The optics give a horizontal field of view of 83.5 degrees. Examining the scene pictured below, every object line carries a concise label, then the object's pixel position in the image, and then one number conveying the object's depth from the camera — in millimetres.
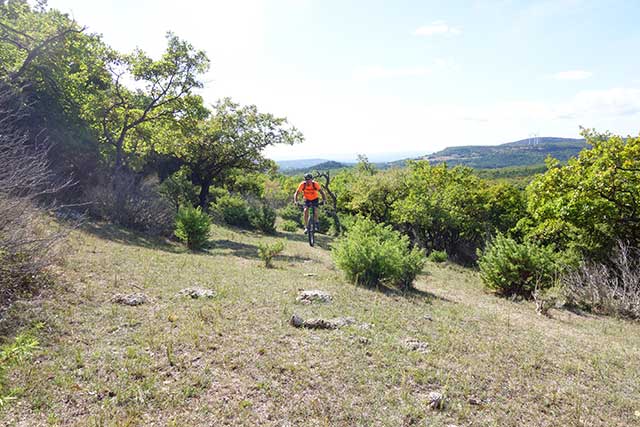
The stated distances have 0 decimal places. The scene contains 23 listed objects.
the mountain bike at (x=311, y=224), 12264
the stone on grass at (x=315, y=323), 4777
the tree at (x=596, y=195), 11164
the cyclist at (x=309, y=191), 11438
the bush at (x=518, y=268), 9211
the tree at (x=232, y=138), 19109
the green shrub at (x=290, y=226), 21516
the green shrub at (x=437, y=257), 18234
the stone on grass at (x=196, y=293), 5570
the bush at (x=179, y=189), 18984
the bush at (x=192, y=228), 10805
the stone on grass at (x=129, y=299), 5043
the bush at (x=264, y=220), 19203
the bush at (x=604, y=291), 8164
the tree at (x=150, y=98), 14156
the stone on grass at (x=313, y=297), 5824
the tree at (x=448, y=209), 20156
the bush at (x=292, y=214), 26859
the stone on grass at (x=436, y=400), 3295
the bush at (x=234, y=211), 20484
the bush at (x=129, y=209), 12227
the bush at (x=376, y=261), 7551
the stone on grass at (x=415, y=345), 4410
